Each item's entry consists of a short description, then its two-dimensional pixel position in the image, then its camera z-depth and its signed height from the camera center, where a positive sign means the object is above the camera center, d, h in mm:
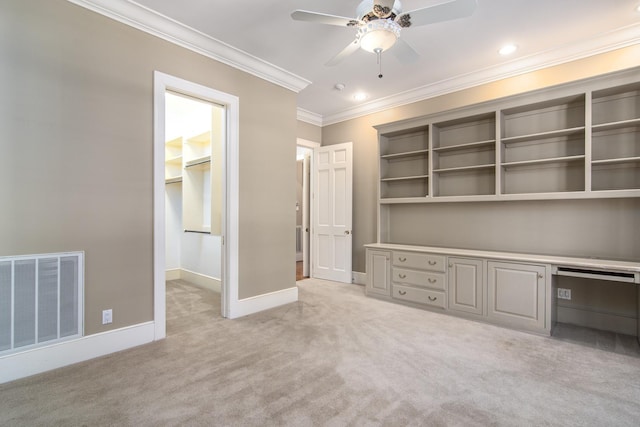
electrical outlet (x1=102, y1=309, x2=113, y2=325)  2549 -870
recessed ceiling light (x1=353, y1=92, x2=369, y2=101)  4598 +1802
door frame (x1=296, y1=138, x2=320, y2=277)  5531 +126
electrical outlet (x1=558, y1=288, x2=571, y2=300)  3271 -834
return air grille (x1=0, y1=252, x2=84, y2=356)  2133 -643
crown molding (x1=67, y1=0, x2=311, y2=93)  2547 +1712
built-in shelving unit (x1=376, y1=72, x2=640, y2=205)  2973 +790
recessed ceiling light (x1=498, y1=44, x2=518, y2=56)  3262 +1800
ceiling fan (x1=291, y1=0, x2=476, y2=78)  1990 +1359
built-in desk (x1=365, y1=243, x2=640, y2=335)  2887 -713
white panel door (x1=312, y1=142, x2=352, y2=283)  5133 +34
